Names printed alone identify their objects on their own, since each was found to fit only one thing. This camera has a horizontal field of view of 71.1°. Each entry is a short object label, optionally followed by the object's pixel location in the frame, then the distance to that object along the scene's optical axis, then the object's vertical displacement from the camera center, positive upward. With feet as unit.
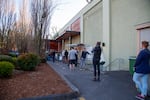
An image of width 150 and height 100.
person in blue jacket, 10.84 -1.87
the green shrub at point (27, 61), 20.16 -2.21
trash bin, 18.14 -2.29
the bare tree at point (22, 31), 34.17 +6.42
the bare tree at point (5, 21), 28.61 +8.40
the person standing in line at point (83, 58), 29.75 -2.25
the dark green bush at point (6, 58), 19.33 -1.55
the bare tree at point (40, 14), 31.01 +10.68
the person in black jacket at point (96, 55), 16.34 -0.78
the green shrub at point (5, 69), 15.13 -2.72
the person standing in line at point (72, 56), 25.36 -1.56
